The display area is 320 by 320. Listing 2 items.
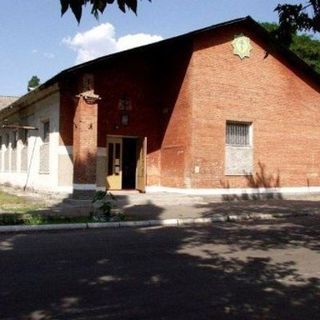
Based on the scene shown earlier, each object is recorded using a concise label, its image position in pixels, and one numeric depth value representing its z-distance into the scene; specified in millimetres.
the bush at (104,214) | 9935
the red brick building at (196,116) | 14902
